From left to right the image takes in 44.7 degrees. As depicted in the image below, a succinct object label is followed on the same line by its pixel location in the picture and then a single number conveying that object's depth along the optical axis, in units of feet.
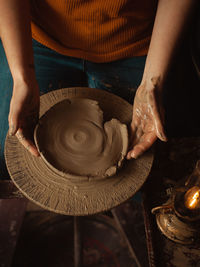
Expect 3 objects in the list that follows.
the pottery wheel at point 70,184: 3.05
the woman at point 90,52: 3.37
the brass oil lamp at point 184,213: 3.15
